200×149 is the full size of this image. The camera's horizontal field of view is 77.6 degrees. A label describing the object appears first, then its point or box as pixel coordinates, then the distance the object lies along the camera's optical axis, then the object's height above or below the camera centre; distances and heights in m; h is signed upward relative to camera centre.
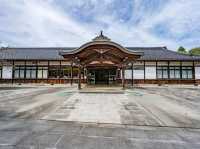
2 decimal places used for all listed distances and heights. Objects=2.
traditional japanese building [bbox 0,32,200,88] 16.67 +1.01
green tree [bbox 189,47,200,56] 31.05 +7.07
